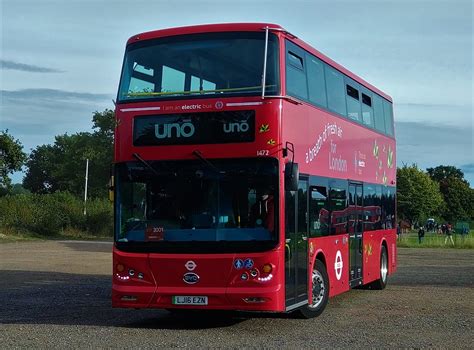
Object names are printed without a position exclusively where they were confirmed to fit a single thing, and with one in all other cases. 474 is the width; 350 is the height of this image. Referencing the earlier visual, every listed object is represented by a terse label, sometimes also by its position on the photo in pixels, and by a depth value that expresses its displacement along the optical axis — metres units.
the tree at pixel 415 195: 92.75
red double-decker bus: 10.94
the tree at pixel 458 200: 118.04
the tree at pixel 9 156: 49.04
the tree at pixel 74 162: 82.75
